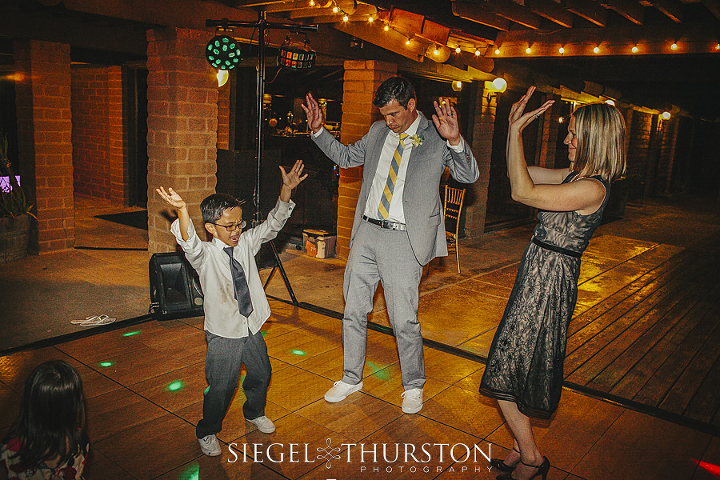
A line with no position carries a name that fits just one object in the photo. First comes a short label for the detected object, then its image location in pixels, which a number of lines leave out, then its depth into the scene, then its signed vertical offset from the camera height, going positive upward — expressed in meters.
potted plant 6.03 -1.03
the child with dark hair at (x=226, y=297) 2.62 -0.77
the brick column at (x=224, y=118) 8.24 +0.27
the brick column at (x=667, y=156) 18.91 +0.20
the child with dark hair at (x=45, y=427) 1.81 -0.99
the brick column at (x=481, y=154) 8.73 -0.05
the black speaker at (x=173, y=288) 4.50 -1.26
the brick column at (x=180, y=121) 5.25 +0.13
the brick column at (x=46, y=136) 6.24 -0.11
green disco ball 5.00 +0.75
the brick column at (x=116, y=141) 9.45 -0.19
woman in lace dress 2.27 -0.49
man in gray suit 3.07 -0.40
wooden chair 6.85 -0.77
